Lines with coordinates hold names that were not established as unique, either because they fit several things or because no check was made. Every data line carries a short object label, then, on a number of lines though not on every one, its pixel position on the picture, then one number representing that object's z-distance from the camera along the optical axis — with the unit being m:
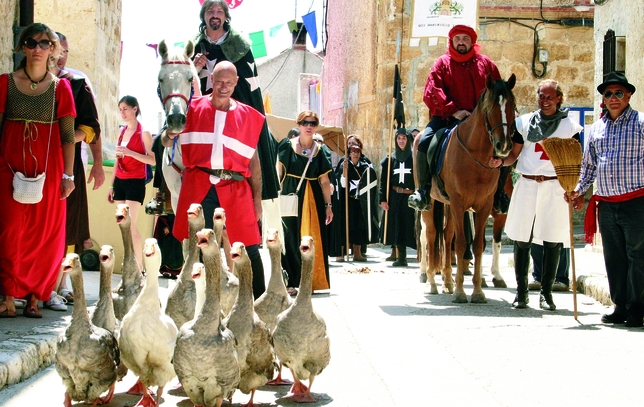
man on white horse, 8.44
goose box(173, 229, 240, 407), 4.96
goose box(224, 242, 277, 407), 5.43
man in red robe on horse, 10.56
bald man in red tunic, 7.09
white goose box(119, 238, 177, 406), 5.19
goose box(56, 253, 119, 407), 5.11
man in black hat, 8.11
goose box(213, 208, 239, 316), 6.55
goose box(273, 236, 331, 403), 5.54
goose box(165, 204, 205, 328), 6.15
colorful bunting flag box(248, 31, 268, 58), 29.42
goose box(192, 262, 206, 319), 5.30
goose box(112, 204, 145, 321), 6.12
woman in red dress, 7.34
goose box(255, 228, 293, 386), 6.14
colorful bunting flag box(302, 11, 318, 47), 29.84
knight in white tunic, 9.30
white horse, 7.08
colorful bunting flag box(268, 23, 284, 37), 29.39
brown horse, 9.40
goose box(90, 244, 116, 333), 5.54
